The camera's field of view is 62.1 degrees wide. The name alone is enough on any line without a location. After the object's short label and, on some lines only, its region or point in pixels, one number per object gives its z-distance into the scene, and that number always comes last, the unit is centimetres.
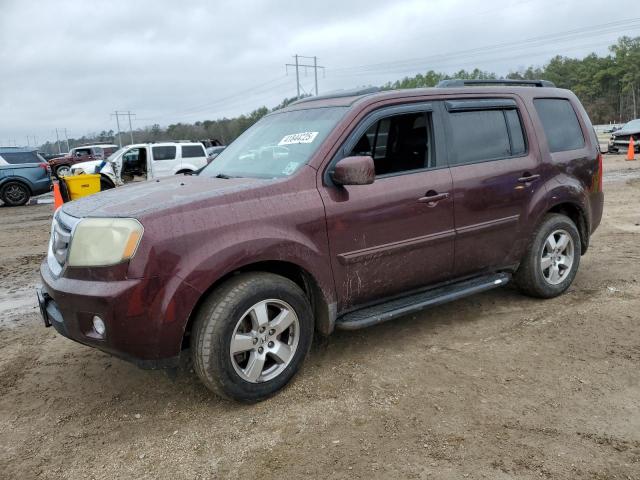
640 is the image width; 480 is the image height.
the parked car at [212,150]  2460
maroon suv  290
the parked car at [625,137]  2094
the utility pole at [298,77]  6328
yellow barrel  1025
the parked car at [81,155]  3041
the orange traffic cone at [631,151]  1978
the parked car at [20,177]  1557
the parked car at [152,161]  1797
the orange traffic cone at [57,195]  995
